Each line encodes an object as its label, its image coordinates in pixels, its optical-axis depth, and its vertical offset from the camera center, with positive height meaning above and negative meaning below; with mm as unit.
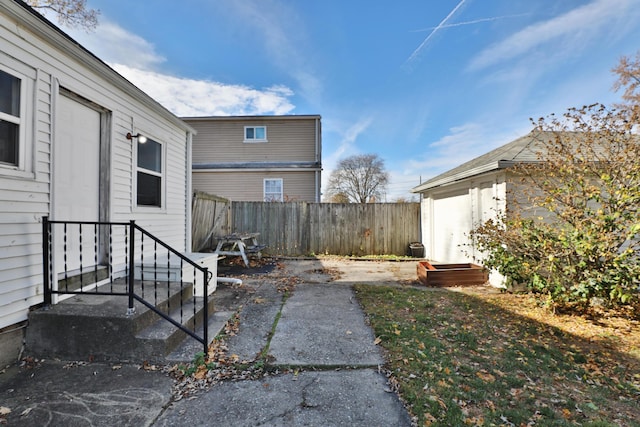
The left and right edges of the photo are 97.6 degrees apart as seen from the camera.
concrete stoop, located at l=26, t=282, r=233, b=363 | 2672 -1128
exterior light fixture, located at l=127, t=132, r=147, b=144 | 4125 +1274
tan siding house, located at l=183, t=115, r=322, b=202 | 13219 +3049
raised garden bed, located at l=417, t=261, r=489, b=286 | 5973 -1239
